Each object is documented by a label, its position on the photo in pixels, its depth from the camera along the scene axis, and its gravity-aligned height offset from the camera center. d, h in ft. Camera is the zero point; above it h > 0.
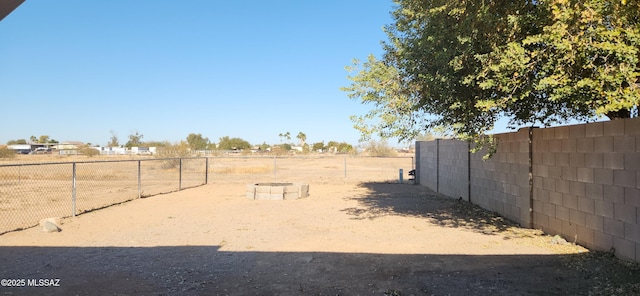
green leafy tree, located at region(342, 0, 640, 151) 17.52 +4.73
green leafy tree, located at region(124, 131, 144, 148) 254.96 +7.34
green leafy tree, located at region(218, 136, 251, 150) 335.40 +6.38
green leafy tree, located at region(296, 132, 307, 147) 392.68 +14.37
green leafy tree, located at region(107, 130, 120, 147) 274.01 +6.47
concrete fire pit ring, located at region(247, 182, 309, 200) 50.49 -5.40
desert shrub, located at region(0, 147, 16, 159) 152.76 -1.01
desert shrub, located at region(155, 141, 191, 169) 115.65 -0.30
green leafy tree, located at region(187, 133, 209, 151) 273.66 +8.48
